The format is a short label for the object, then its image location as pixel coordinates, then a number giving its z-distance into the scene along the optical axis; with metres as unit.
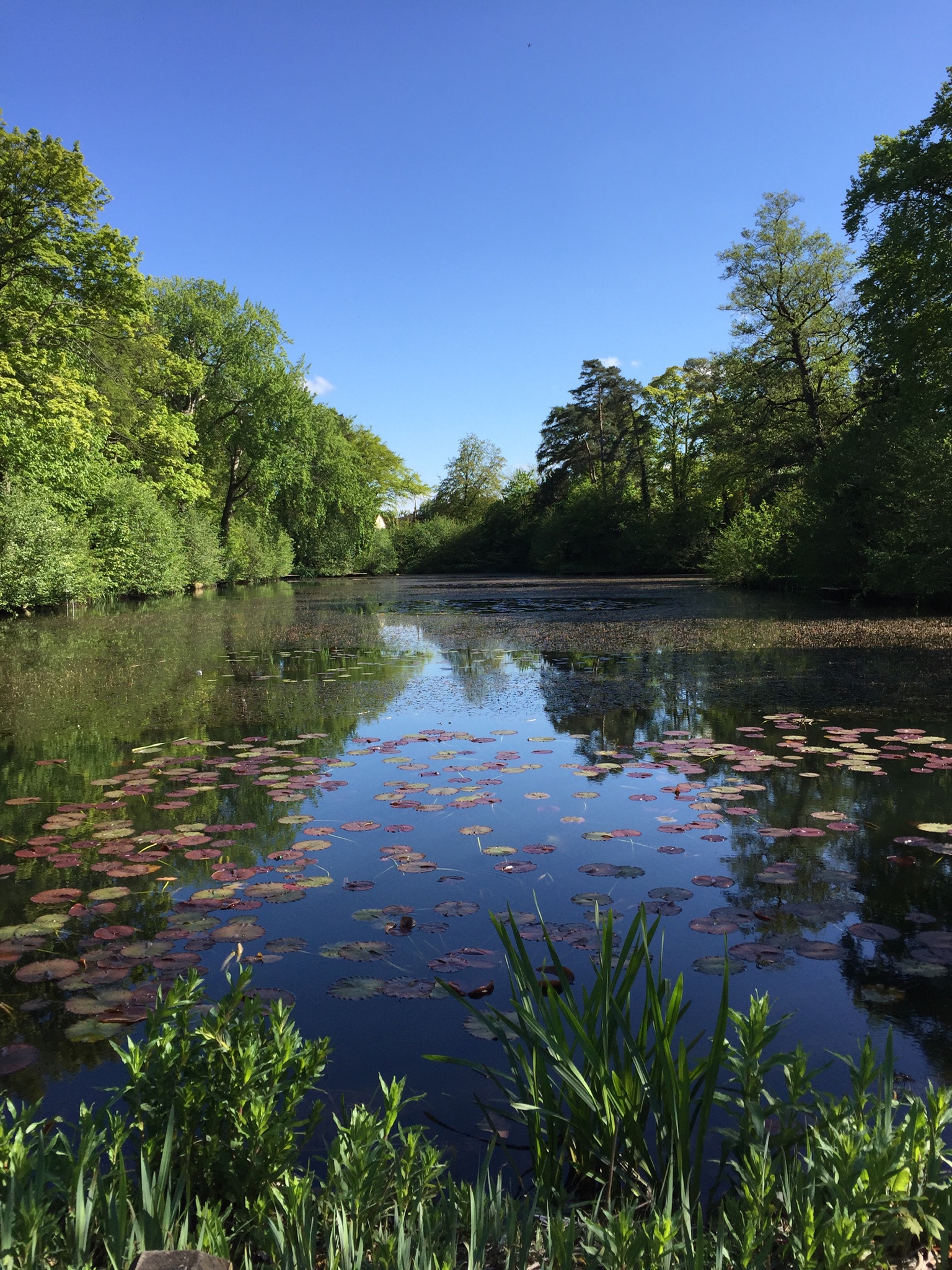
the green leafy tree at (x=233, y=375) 34.03
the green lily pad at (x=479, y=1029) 2.38
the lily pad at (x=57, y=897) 3.38
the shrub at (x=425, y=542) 60.75
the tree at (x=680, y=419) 45.03
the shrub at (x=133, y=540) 23.31
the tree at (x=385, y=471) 61.22
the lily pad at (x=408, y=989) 2.60
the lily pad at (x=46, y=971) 2.73
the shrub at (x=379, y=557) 54.62
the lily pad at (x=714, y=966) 2.73
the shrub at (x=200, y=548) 30.56
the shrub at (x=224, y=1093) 1.56
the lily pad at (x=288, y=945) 2.94
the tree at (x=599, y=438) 49.69
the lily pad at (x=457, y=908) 3.22
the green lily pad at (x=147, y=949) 2.90
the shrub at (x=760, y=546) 25.11
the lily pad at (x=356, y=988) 2.61
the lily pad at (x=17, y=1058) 2.22
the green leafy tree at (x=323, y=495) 37.03
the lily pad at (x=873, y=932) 2.97
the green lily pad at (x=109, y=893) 3.43
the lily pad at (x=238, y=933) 3.02
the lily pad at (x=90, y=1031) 2.36
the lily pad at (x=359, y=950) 2.88
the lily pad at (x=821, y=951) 2.82
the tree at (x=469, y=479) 73.00
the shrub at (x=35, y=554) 17.27
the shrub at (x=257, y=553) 36.22
